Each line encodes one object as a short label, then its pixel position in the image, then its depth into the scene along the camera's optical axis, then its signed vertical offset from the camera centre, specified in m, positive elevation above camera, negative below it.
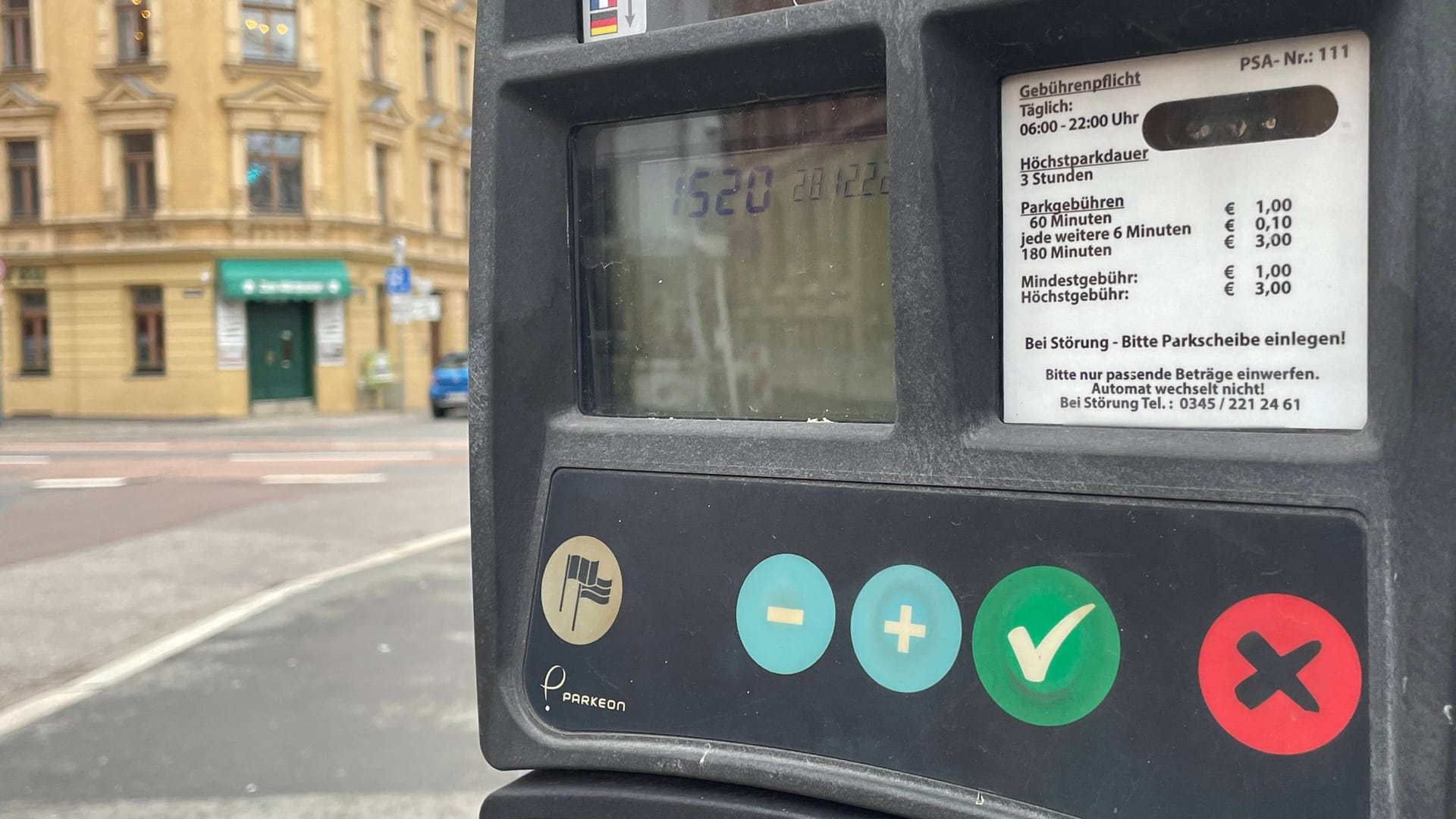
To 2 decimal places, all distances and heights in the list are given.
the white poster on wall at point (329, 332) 24.31 +0.83
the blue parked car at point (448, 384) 22.20 -0.27
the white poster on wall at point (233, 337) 22.67 +0.72
